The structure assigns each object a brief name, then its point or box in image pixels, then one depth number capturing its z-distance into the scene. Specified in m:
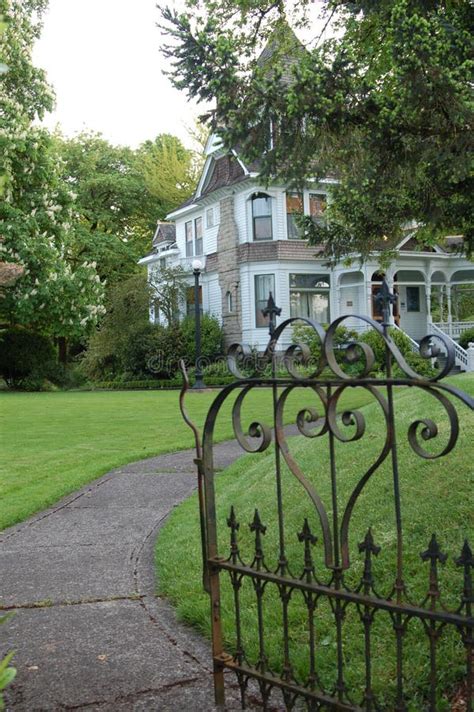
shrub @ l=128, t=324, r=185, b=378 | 29.91
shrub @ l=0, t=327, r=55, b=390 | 30.61
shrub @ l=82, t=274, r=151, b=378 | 31.19
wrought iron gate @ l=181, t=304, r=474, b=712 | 2.53
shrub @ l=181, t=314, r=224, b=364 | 29.66
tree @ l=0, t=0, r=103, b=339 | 24.58
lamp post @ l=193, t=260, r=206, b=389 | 22.20
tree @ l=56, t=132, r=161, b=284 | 40.88
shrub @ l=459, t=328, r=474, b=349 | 27.45
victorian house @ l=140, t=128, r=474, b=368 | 29.19
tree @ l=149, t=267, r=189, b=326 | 32.06
